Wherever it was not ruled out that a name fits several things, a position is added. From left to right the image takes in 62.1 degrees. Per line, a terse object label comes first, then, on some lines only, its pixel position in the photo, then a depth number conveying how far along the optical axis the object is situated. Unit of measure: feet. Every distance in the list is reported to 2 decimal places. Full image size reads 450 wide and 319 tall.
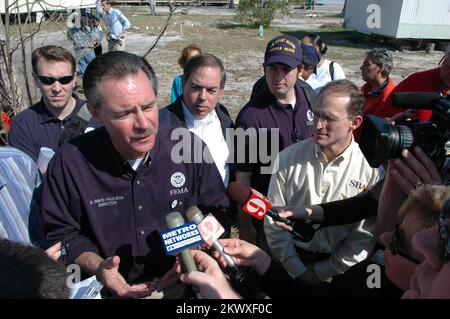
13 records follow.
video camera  5.39
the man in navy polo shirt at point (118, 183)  5.72
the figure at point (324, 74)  14.75
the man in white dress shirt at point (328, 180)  7.48
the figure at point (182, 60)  12.90
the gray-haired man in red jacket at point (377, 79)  12.14
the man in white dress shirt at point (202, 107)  9.29
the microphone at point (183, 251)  4.54
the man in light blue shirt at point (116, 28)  27.21
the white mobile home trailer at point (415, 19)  52.19
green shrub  72.79
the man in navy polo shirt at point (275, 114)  9.27
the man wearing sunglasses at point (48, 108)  8.86
